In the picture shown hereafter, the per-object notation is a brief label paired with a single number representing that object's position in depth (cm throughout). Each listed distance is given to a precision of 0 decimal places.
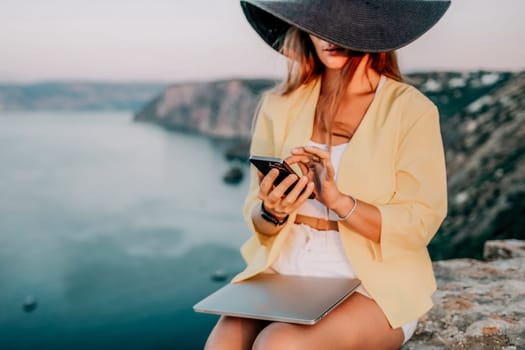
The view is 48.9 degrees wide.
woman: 147
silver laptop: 141
